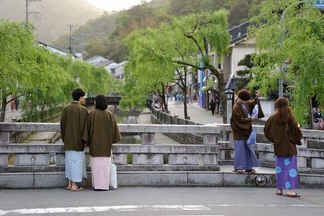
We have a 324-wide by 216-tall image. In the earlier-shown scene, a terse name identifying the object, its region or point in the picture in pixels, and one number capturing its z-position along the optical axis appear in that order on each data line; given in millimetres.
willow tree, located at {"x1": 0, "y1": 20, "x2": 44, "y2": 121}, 16109
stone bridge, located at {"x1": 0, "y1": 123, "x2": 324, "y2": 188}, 8883
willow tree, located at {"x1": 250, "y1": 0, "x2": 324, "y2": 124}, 13336
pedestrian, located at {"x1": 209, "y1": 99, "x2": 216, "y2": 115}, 46456
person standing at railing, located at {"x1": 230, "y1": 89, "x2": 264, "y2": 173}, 9281
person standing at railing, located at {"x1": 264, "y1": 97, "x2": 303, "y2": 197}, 8375
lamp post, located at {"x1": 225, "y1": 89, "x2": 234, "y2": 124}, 18250
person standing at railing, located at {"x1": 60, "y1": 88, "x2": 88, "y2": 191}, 8492
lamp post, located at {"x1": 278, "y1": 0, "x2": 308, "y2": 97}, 15227
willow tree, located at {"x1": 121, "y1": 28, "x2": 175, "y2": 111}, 28094
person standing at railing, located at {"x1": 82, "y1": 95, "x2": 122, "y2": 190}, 8469
